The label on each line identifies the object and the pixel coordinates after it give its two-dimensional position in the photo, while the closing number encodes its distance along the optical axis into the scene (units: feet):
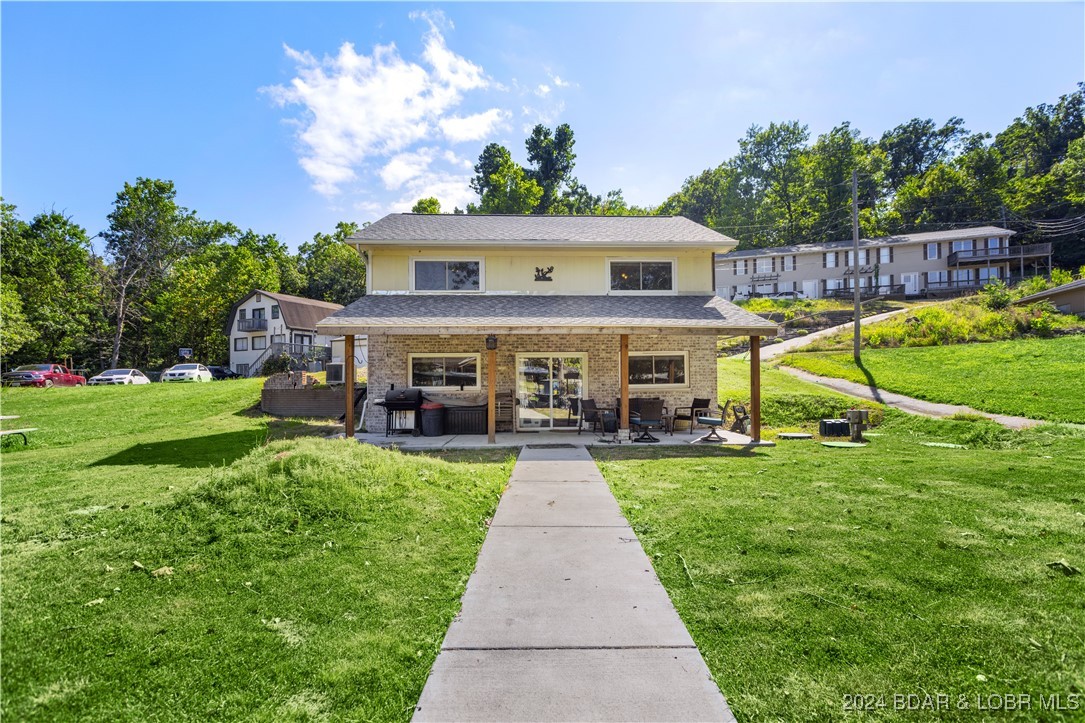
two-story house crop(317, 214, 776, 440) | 46.44
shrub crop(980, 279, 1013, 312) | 89.04
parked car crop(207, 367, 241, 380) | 111.34
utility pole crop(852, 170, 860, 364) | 73.23
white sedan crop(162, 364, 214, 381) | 98.68
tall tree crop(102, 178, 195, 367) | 134.92
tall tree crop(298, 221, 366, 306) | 164.25
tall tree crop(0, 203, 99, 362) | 103.81
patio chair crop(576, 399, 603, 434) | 43.34
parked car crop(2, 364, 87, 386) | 82.43
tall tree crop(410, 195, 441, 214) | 152.28
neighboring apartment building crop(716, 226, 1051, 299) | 136.98
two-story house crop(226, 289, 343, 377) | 124.47
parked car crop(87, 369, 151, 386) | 91.40
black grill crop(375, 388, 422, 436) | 43.32
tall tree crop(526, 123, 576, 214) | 159.94
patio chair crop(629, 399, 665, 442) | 40.32
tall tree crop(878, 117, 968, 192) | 204.03
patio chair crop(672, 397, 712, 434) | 44.34
